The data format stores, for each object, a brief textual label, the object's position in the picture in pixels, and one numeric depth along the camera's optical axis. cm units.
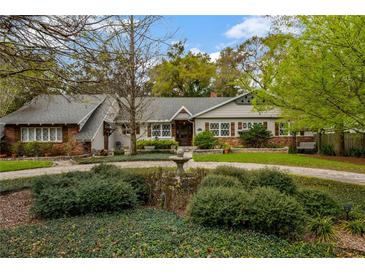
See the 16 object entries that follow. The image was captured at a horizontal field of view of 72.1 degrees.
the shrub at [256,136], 1509
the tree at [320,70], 336
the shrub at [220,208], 311
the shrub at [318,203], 373
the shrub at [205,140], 1377
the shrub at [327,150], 1199
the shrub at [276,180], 406
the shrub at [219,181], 402
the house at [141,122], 1109
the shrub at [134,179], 454
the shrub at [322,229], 315
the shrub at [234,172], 454
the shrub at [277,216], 303
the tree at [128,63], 369
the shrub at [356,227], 339
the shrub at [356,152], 1094
